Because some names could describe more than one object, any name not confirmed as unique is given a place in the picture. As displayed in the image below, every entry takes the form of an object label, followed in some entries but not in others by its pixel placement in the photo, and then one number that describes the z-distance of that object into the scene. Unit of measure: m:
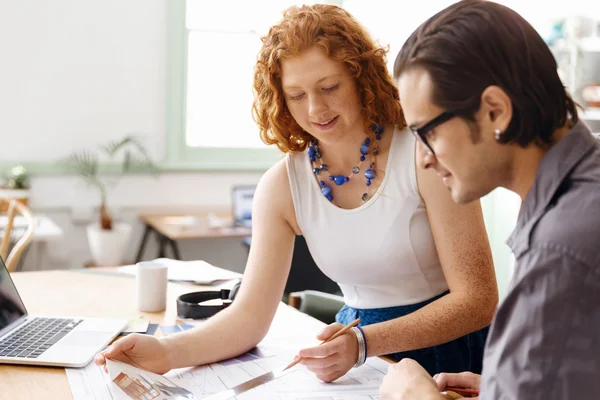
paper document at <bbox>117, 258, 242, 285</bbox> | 1.95
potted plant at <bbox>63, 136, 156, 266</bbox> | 3.93
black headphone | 1.59
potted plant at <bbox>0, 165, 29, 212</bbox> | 3.80
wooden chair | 2.37
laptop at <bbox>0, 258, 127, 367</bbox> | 1.27
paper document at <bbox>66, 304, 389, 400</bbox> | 1.14
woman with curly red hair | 1.34
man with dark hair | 0.71
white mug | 1.63
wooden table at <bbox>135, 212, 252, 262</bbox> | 3.64
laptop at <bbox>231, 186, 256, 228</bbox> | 4.02
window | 4.32
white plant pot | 3.91
